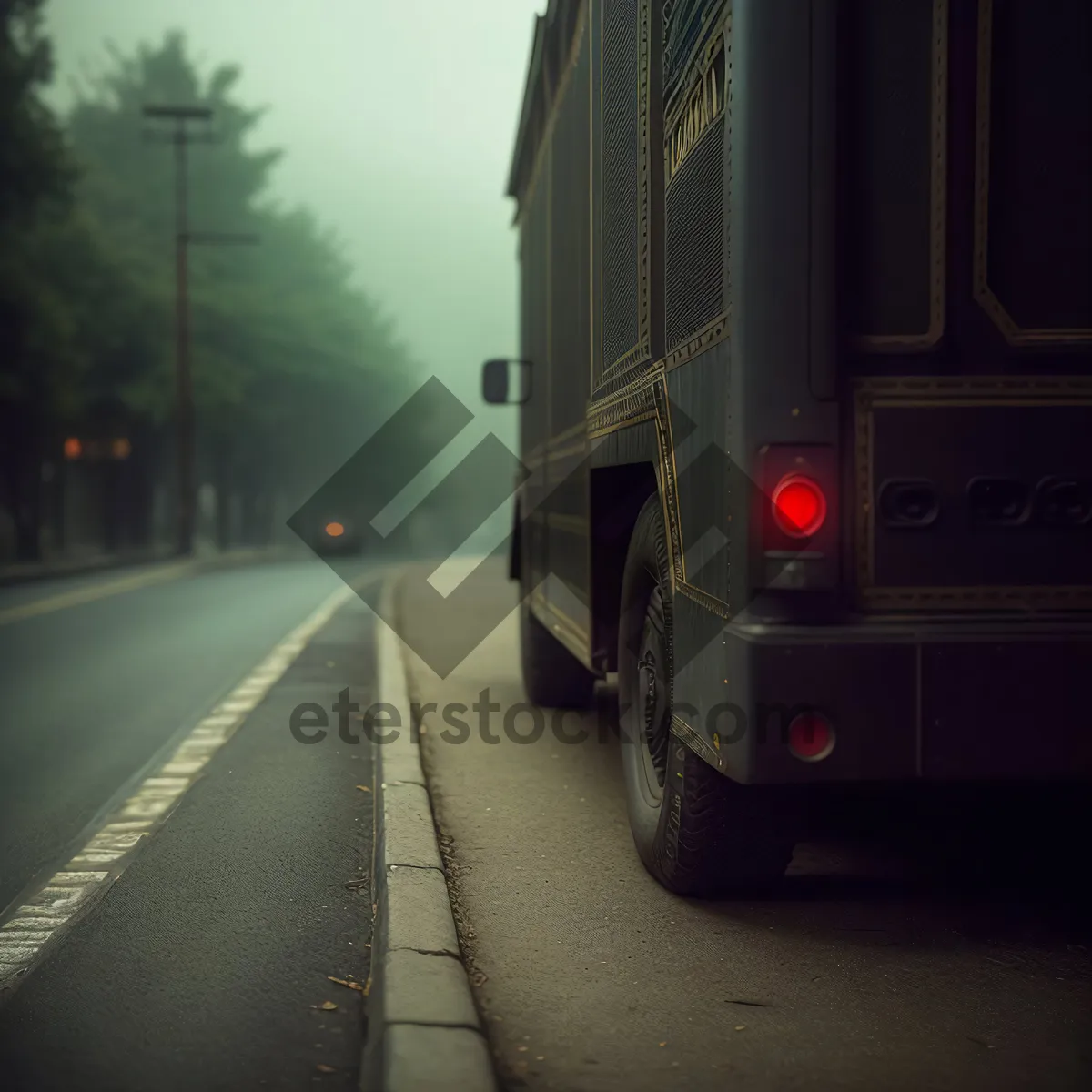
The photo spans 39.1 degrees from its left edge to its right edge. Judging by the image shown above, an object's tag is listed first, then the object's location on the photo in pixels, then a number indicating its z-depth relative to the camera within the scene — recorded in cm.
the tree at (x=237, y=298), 4338
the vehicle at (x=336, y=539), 4875
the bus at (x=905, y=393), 380
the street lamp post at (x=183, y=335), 3991
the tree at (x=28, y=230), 2784
